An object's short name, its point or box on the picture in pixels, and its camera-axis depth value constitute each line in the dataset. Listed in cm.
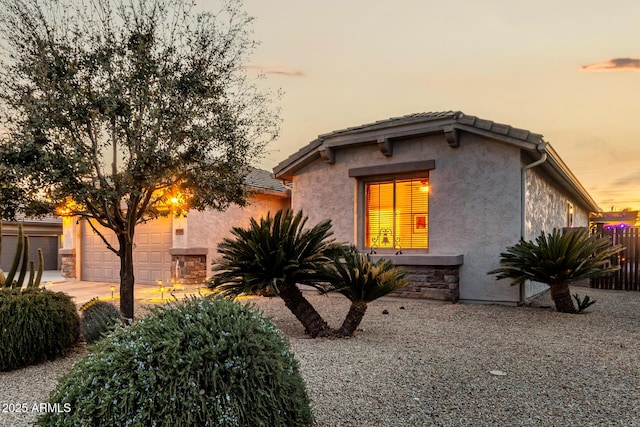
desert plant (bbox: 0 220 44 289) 619
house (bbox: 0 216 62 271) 2189
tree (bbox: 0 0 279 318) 562
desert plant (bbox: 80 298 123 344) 543
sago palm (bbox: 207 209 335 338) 582
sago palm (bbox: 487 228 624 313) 749
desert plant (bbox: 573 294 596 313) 798
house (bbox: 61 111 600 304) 897
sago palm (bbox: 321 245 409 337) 571
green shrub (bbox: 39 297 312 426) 214
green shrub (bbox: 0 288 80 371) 483
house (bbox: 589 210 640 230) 2598
